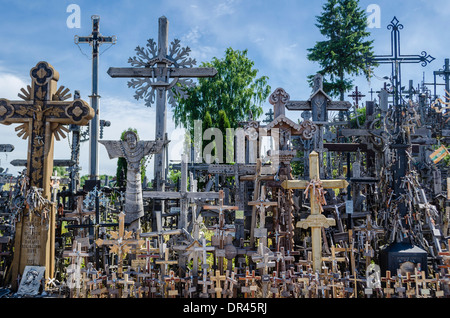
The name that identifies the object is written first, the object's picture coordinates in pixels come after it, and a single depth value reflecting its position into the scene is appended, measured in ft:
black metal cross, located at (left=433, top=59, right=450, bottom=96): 67.21
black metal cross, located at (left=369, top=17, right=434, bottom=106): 26.30
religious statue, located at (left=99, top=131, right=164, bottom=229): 23.22
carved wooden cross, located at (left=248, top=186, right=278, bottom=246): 21.39
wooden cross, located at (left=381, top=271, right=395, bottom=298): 18.25
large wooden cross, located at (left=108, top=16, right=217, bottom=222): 33.24
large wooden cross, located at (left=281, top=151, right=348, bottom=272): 20.15
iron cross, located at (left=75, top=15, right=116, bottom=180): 40.29
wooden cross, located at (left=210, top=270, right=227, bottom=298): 18.65
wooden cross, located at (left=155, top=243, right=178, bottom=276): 19.85
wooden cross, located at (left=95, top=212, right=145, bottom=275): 20.20
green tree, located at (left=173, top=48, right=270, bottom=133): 75.05
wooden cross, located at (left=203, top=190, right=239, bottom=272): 20.99
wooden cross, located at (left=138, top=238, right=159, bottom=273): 19.86
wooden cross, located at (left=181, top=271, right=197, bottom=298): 19.06
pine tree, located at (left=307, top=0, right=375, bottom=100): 64.49
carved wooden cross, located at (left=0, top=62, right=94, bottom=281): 20.74
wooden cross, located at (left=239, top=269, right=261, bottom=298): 18.38
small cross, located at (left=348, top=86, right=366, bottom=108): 56.77
